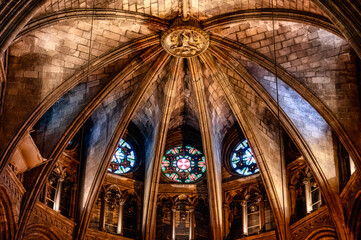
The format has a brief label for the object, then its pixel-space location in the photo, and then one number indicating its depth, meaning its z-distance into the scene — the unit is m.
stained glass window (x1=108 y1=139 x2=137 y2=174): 26.28
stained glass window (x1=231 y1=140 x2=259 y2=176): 26.08
